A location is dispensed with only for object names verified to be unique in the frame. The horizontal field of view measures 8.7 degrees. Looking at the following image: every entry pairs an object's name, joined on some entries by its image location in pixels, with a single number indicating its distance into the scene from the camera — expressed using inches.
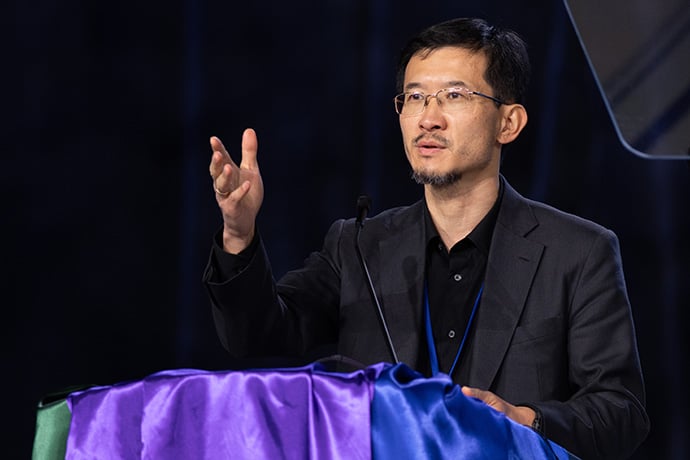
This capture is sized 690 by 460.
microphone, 263.0
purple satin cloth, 243.8
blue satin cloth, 243.5
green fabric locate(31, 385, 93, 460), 247.1
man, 264.8
